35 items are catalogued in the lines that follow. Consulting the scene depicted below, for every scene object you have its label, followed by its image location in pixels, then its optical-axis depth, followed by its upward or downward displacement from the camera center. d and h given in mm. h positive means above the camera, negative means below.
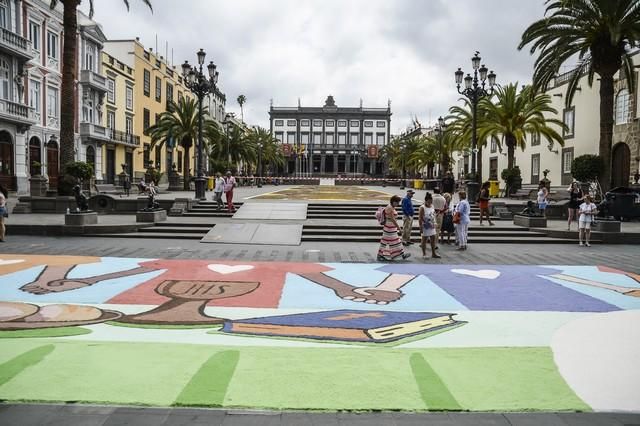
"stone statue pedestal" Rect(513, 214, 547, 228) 17578 -1060
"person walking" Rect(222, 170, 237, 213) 19812 +66
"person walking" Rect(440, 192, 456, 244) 15242 -972
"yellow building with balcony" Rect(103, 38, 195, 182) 45281 +9155
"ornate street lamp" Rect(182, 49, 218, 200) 22220 +4959
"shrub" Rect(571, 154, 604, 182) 24528 +1233
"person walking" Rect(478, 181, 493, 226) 18156 -341
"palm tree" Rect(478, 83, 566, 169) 31297 +4845
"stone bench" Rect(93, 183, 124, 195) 37128 +12
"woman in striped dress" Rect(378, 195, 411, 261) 11711 -1220
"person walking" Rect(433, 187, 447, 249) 14516 -418
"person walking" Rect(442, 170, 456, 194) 21734 +287
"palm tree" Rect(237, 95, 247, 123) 109444 +19855
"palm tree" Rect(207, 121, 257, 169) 53669 +4701
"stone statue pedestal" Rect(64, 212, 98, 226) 15836 -981
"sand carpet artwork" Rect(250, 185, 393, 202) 26547 -346
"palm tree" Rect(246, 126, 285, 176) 63469 +6160
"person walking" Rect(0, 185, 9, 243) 13789 -727
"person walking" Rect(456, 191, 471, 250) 13797 -865
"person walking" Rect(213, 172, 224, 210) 20328 -17
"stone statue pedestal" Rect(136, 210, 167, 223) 17391 -955
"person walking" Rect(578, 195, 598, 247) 14688 -732
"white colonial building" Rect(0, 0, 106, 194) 29703 +6685
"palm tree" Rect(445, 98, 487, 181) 33375 +4853
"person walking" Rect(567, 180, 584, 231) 18719 -211
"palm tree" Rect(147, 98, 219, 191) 37312 +4800
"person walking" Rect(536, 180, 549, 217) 19406 -266
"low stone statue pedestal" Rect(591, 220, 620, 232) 16391 -1097
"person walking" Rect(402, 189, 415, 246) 14156 -784
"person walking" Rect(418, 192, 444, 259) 12516 -806
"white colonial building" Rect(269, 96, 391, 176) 102812 +12504
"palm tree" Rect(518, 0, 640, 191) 18781 +6218
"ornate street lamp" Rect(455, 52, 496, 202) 22391 +4951
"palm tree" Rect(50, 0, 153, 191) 19766 +4198
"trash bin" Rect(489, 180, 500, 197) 31453 +243
